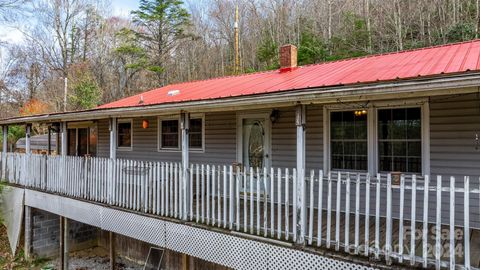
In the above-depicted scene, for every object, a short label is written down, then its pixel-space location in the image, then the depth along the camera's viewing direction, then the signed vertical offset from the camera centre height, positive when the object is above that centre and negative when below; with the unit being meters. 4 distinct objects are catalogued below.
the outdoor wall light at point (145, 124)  10.53 +0.44
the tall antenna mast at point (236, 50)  19.88 +5.40
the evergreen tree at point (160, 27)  23.64 +8.26
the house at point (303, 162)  4.18 -0.52
